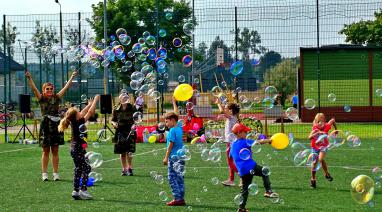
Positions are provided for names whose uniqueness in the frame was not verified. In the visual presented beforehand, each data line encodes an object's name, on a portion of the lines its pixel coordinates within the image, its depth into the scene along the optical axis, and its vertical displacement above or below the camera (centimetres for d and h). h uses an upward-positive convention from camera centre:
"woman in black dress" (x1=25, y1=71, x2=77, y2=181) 1273 -53
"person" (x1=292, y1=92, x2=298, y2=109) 3484 -25
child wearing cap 901 -96
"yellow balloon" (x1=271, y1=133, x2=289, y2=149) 982 -70
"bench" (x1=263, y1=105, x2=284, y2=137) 2554 -66
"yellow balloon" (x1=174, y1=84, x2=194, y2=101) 1142 +8
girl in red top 1128 -77
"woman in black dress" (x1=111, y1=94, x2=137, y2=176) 1363 -73
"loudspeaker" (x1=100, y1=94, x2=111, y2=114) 2236 -24
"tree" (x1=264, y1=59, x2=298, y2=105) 2484 +88
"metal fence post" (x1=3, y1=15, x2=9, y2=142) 2503 +219
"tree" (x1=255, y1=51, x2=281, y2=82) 2403 +131
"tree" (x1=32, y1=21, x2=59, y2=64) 2636 +252
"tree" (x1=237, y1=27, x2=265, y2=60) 2375 +198
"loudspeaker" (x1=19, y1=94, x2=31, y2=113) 2323 -19
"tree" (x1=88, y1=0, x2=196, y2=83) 2658 +348
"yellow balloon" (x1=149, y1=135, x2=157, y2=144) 2041 -130
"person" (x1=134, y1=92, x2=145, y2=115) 1617 -11
